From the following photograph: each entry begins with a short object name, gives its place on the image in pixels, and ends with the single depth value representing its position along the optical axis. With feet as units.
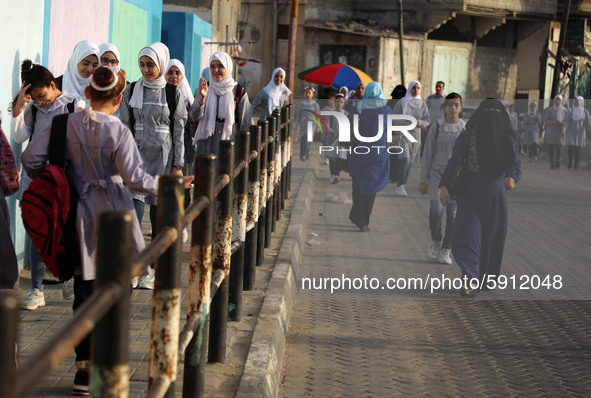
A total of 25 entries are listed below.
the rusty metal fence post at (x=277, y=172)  62.75
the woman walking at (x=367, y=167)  70.54
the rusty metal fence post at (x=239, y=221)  37.83
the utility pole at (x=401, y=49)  240.94
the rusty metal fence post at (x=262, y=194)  48.49
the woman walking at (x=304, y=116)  120.37
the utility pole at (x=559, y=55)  213.32
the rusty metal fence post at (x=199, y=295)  26.58
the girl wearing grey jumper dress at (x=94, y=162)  28.81
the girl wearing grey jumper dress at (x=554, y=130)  95.83
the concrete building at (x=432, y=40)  253.85
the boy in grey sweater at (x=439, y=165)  60.03
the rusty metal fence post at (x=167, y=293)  20.15
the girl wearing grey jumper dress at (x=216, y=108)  57.72
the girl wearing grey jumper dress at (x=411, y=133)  65.35
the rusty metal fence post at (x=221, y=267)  31.96
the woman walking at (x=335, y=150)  75.66
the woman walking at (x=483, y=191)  54.60
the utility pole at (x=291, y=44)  160.35
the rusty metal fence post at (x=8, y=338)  9.98
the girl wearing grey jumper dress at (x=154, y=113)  47.55
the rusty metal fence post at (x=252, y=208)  43.29
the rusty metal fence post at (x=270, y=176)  54.75
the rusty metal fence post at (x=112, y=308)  14.82
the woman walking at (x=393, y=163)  69.26
